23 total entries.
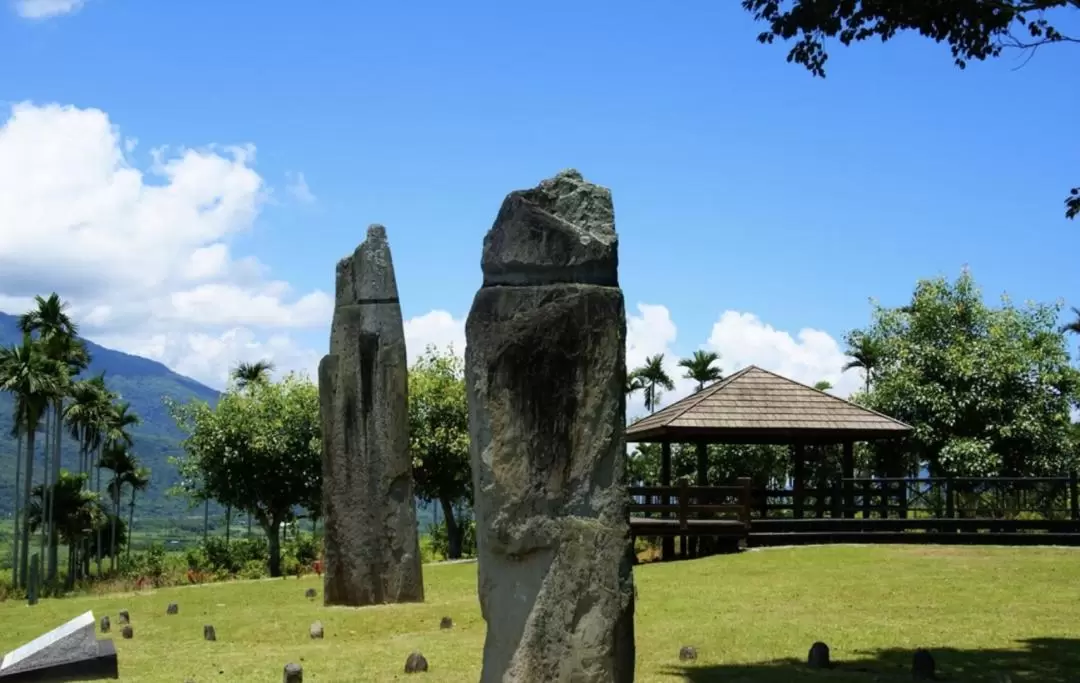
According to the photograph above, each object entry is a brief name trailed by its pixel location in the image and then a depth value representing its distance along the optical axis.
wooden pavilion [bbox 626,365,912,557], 28.28
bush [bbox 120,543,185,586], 49.80
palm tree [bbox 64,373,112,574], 68.69
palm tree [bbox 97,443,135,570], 74.75
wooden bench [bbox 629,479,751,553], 25.89
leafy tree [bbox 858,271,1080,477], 41.78
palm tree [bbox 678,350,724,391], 67.50
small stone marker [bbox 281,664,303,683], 10.83
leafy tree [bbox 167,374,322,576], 43.69
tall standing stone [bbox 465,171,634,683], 8.96
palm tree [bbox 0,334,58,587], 47.88
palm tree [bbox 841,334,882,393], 51.41
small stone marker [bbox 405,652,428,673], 11.46
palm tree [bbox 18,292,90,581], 57.53
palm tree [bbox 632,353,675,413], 70.38
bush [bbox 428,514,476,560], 43.88
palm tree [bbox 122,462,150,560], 76.50
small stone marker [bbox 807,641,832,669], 11.38
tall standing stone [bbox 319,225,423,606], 17.52
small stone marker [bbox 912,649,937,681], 10.80
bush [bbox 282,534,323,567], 47.72
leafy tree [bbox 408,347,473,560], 40.91
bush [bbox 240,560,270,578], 41.64
